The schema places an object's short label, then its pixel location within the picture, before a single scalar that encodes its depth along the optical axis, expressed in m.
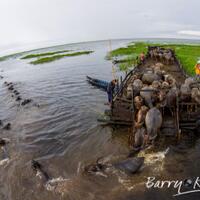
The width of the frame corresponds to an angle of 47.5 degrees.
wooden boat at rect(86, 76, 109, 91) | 32.73
